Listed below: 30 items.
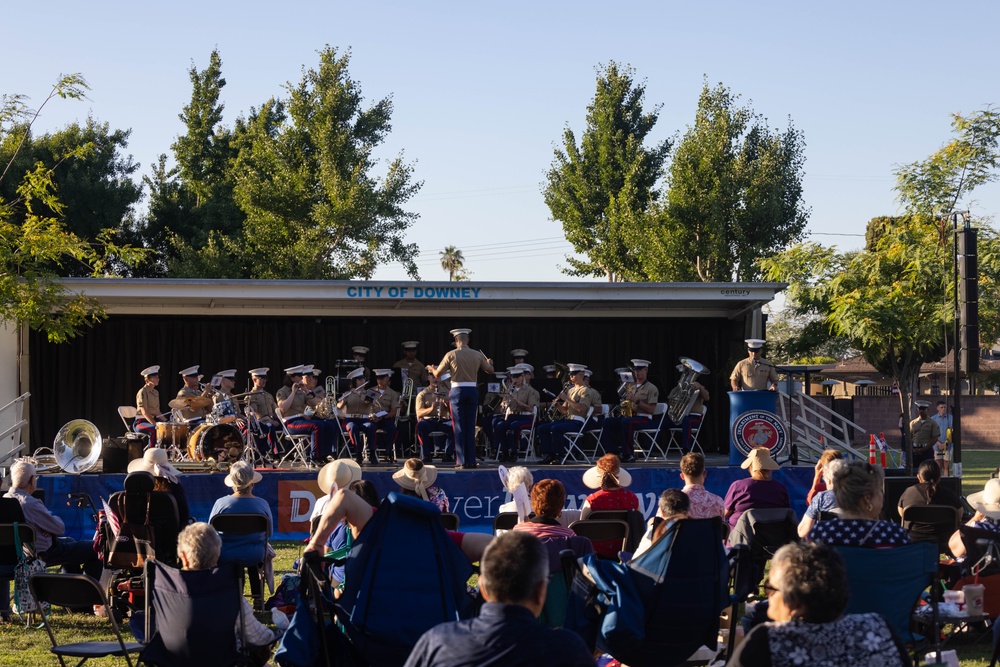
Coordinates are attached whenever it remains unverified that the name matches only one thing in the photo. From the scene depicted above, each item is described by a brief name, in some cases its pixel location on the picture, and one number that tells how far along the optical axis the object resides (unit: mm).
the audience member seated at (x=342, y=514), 5742
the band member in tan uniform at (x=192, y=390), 14430
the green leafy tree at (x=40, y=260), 13898
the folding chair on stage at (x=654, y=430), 14305
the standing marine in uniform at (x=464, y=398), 12875
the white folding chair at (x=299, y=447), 13773
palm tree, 80250
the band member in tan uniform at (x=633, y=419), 14281
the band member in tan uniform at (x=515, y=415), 14438
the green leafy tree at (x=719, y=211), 27641
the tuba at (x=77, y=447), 13641
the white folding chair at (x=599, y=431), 14445
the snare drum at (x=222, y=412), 13680
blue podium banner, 13328
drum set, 13289
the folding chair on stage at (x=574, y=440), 14211
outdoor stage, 12094
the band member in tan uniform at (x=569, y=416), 14250
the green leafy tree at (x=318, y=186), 26875
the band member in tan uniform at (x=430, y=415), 14438
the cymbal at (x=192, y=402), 14430
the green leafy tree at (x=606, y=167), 31578
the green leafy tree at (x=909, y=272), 18969
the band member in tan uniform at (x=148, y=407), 14524
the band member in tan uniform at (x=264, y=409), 14359
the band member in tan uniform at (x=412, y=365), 16281
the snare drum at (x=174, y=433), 13977
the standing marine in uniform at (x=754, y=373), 13984
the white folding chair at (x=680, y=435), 14742
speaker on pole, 12484
